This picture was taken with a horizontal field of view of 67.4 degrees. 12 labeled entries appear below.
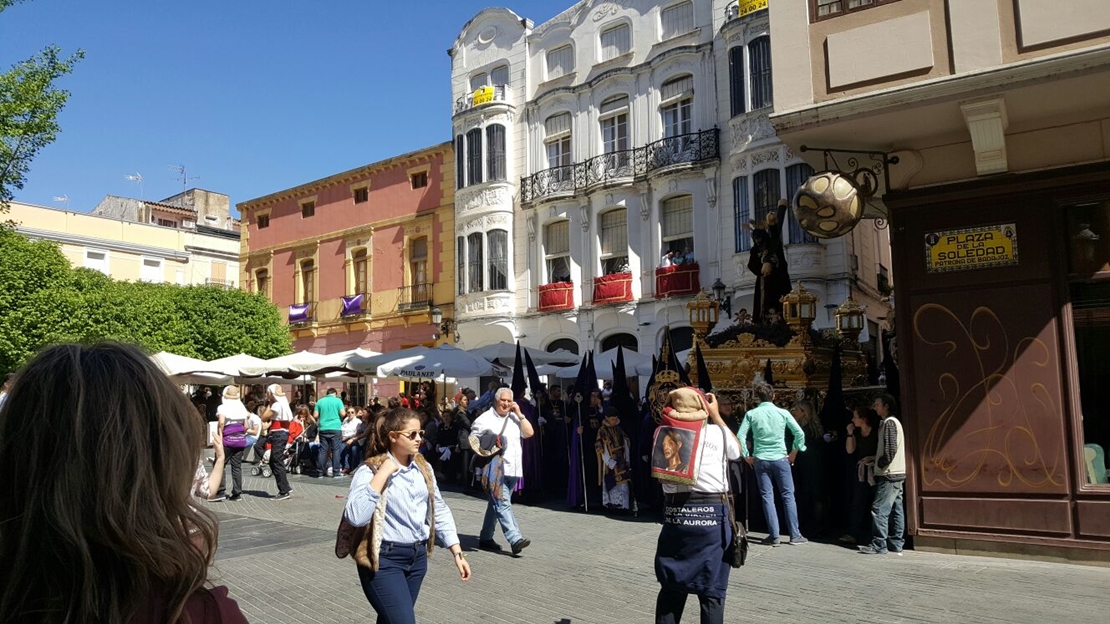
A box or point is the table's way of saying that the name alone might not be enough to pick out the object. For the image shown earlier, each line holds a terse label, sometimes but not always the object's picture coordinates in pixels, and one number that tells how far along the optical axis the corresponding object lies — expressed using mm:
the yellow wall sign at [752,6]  20984
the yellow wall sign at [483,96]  27547
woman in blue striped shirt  4559
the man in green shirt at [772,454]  9508
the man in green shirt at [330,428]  16484
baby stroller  17867
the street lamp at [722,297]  20011
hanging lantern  8312
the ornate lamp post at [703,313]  12906
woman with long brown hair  1448
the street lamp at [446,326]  27125
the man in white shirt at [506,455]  8828
